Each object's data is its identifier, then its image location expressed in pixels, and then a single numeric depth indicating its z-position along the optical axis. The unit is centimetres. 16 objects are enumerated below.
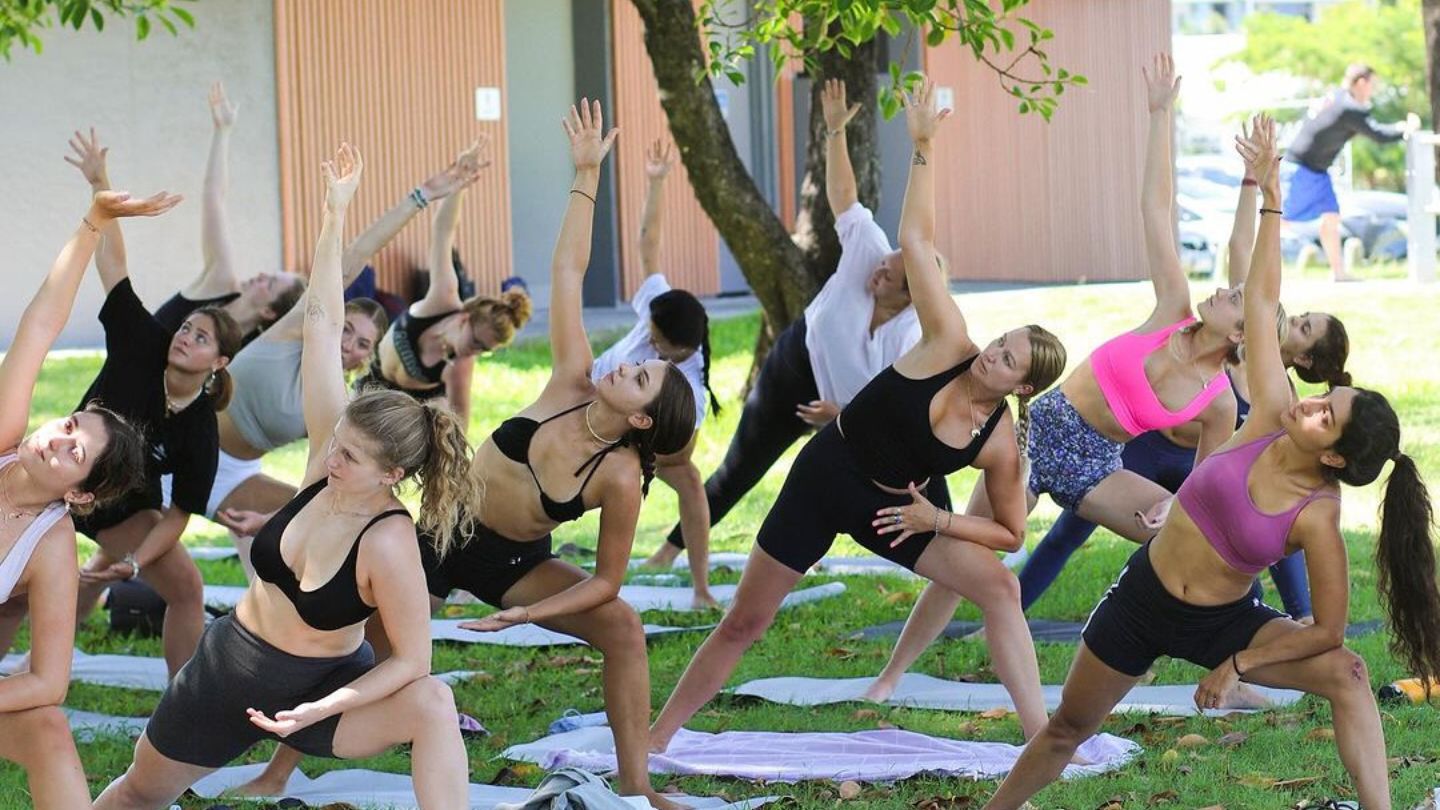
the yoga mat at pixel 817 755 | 1106
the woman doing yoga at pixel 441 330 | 1520
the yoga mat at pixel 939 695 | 1243
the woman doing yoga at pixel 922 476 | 1066
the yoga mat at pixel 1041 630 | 1427
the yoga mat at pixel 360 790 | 1053
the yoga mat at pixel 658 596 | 1614
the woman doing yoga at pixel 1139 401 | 1239
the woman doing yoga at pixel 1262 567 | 876
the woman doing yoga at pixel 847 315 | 1408
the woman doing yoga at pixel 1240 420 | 1218
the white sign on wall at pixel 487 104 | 3444
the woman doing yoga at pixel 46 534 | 847
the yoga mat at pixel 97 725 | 1245
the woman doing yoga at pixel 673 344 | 1474
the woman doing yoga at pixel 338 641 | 828
